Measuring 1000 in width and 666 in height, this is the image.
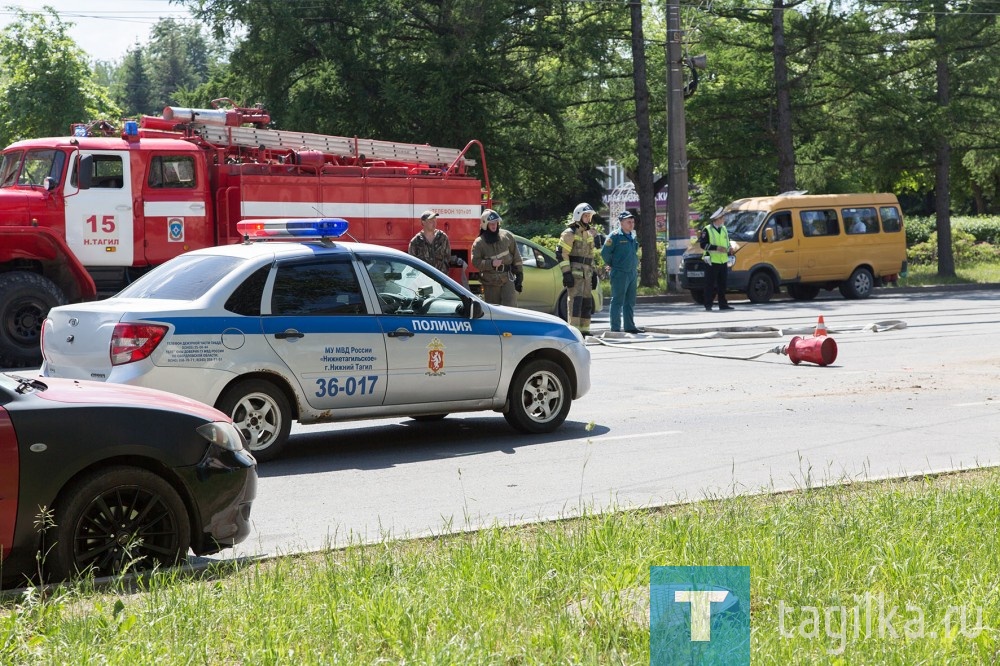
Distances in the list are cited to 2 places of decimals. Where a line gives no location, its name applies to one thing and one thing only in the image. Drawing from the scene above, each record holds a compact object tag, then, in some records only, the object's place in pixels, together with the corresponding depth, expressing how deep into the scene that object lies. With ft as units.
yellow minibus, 87.76
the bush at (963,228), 167.84
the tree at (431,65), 92.73
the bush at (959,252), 138.62
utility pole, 88.33
